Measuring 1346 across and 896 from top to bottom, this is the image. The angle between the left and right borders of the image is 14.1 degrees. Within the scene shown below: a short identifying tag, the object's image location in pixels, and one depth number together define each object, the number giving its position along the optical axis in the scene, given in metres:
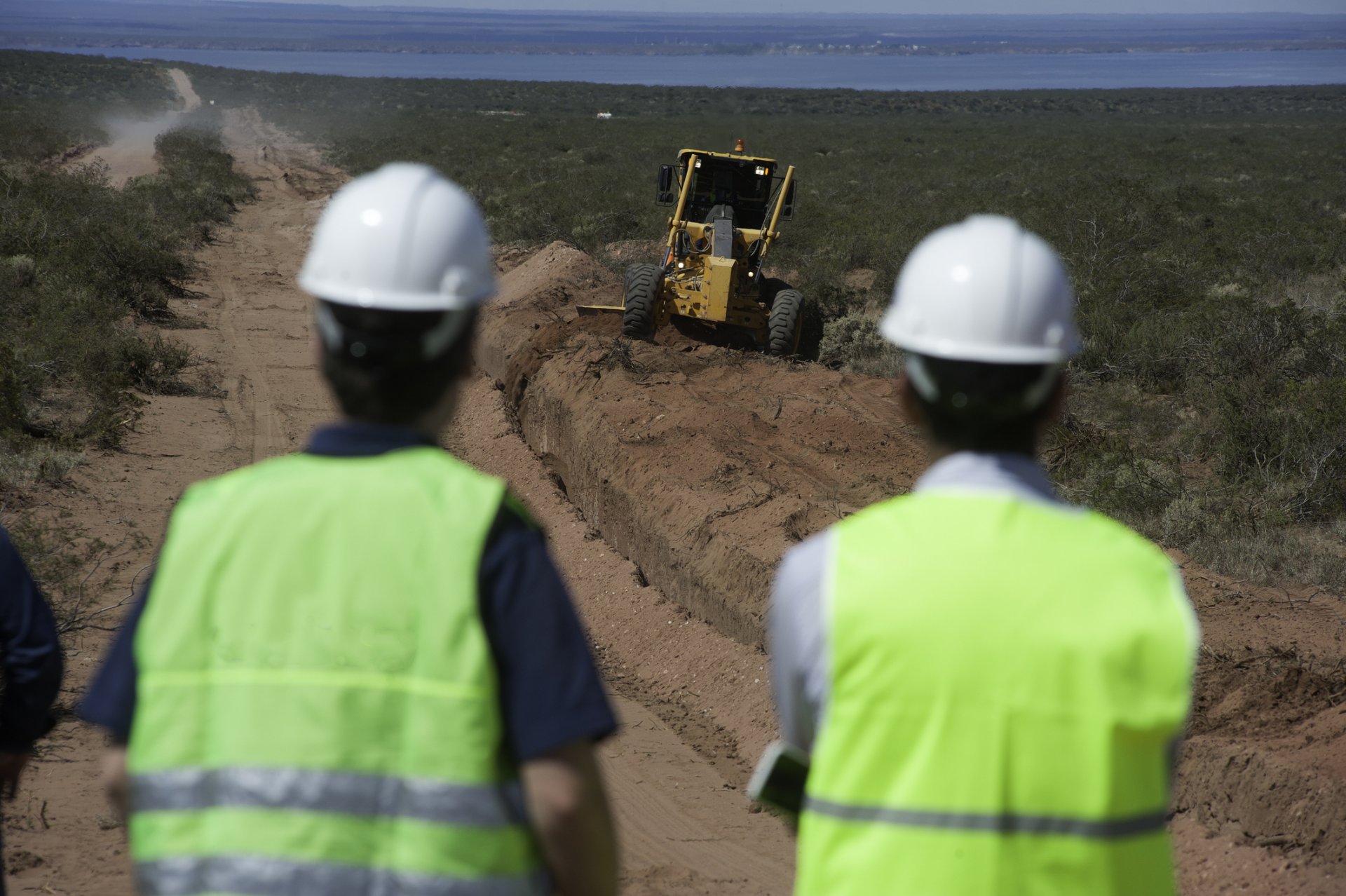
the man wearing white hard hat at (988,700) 7.39
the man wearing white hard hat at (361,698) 7.39
